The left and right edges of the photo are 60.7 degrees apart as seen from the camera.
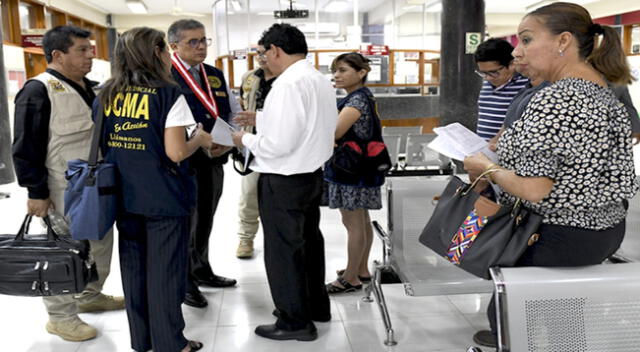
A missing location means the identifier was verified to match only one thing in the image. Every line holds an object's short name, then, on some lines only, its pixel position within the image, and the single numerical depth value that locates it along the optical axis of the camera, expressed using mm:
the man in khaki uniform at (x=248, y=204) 4071
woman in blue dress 3059
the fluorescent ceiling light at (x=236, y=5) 13648
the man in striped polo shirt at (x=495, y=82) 2822
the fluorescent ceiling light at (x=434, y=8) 15404
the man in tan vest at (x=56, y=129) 2498
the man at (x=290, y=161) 2365
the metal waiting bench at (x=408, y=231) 2674
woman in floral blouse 1371
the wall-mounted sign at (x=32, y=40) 8026
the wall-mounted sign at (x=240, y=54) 9660
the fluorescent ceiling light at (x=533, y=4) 15362
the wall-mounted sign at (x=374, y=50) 9680
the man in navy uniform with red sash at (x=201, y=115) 2986
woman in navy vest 2146
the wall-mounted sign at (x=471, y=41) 6512
